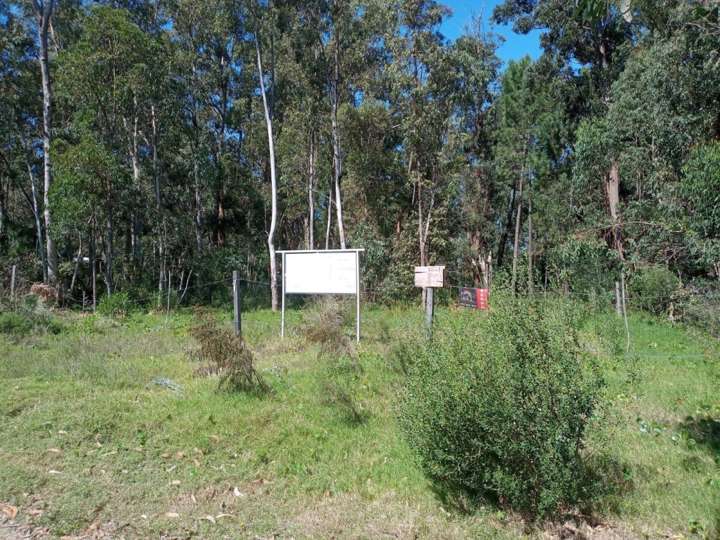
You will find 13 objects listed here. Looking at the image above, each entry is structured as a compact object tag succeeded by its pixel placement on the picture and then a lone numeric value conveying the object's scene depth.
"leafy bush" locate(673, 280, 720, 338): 7.41
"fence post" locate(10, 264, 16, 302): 12.34
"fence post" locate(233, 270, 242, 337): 8.42
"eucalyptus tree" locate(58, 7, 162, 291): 16.78
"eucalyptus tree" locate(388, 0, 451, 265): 19.09
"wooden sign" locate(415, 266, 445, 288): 7.01
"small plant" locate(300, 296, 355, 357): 8.30
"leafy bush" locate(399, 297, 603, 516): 3.60
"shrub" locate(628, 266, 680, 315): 12.96
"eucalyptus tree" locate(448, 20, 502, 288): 23.95
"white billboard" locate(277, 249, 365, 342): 9.88
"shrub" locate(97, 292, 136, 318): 14.90
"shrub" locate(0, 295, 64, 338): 10.63
